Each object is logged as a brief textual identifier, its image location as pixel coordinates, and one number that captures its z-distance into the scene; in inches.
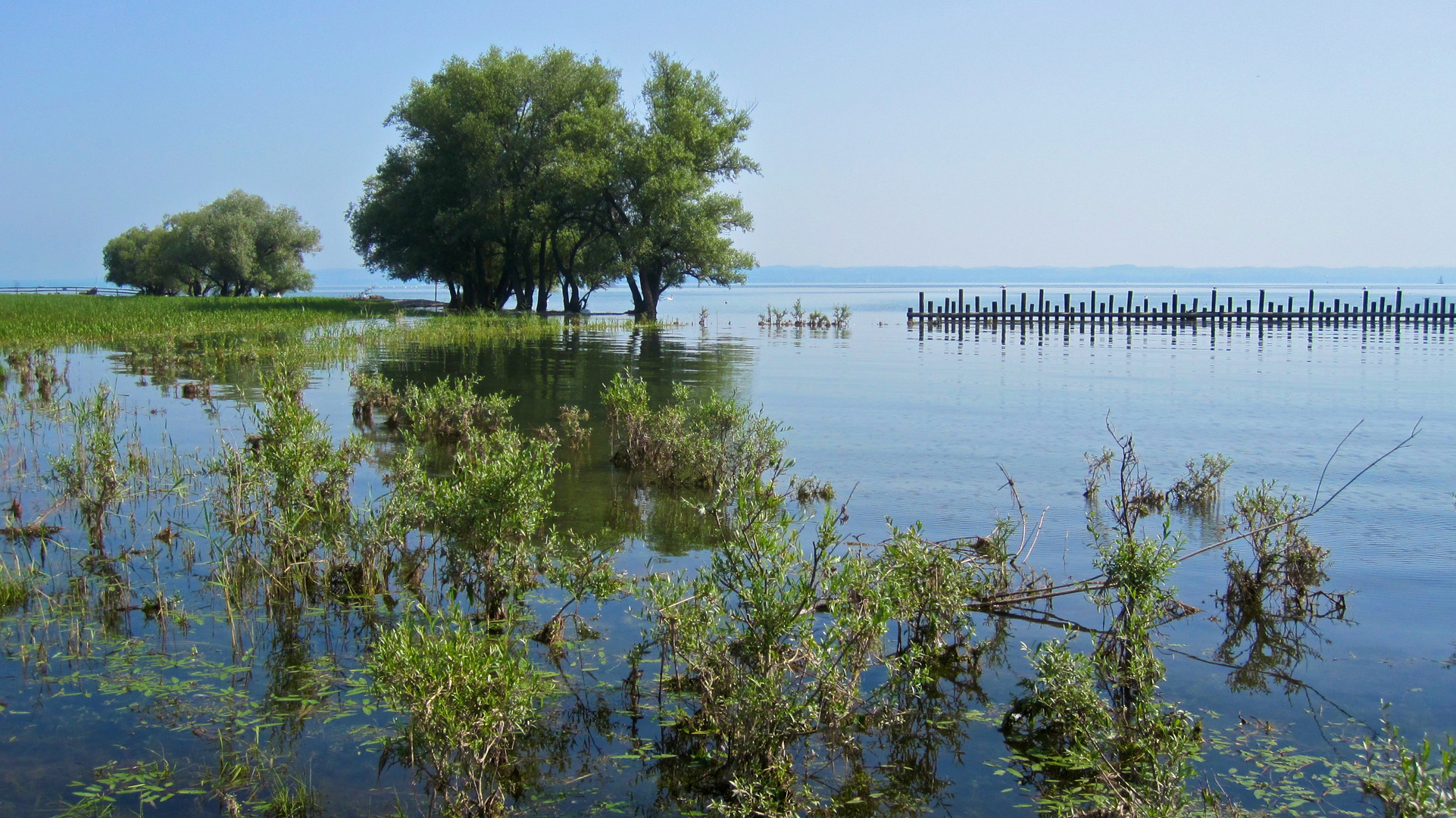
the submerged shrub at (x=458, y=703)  187.5
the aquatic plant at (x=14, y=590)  295.9
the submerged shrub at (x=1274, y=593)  301.3
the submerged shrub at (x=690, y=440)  475.8
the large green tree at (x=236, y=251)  3427.7
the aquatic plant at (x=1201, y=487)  466.9
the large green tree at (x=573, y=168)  1852.9
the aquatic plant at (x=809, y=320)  2223.2
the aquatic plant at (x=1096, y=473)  467.2
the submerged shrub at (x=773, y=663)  202.7
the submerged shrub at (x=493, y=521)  278.8
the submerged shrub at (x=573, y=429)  601.3
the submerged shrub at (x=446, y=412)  570.6
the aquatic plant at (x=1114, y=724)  197.0
